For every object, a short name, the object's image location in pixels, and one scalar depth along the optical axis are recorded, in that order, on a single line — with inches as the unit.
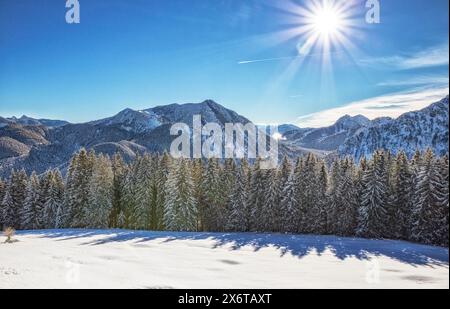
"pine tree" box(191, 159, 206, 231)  2062.0
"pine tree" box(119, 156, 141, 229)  2113.7
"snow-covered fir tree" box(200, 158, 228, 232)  2043.6
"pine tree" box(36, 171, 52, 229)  2159.2
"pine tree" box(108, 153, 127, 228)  2148.1
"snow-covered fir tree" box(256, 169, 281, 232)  1919.3
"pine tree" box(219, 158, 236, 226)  2022.6
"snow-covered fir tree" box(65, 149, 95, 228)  2033.7
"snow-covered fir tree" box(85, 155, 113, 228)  2007.9
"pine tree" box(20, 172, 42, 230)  2185.0
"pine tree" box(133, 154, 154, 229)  2063.2
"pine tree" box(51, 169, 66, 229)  2082.9
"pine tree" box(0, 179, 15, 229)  2249.0
